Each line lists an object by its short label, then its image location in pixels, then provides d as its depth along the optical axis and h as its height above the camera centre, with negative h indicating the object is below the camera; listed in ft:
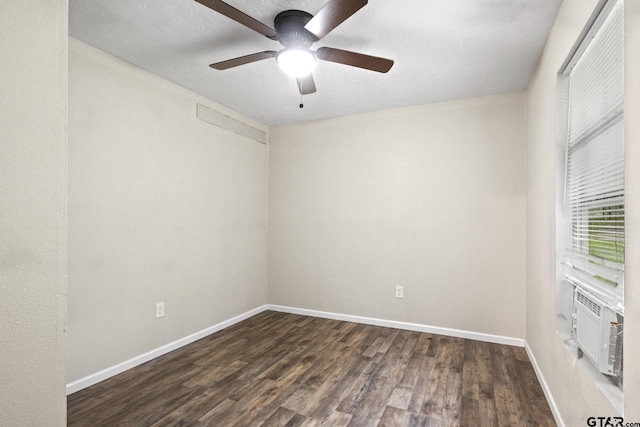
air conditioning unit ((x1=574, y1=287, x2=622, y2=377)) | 4.43 -1.67
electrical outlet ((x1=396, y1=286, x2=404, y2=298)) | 12.16 -2.72
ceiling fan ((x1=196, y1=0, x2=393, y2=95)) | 5.70 +3.32
